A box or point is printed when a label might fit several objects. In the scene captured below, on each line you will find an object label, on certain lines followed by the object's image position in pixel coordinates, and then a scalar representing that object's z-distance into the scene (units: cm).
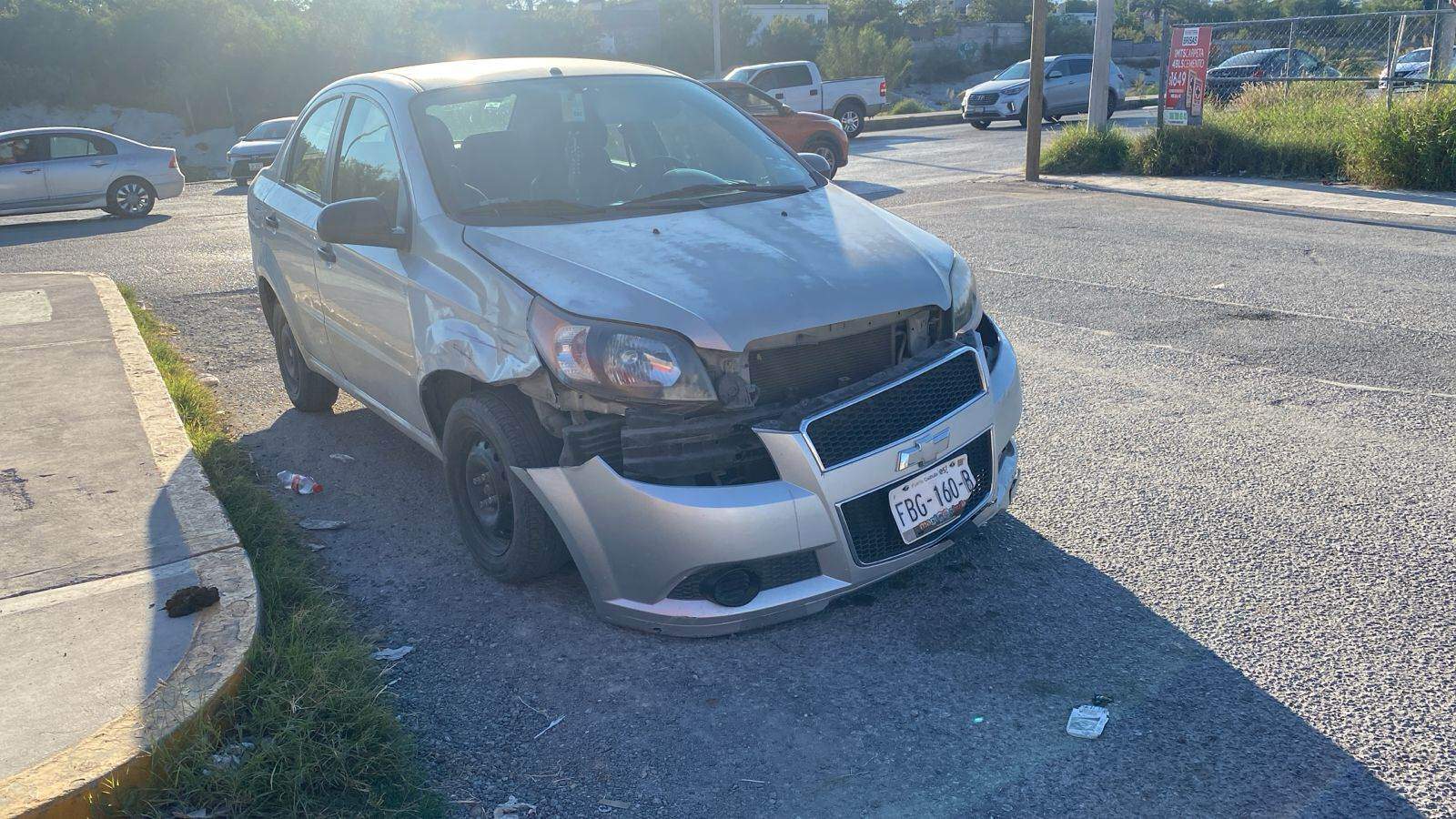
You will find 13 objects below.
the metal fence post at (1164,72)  1588
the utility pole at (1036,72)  1529
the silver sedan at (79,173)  1781
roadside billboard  1553
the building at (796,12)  6488
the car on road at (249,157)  2383
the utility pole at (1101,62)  1670
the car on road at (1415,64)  2482
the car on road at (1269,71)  1708
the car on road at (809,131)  1867
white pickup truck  2692
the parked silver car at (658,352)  349
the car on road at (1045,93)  2756
